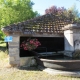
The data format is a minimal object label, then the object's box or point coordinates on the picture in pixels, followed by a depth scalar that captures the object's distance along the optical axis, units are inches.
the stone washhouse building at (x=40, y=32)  212.8
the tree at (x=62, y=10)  653.8
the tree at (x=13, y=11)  464.8
